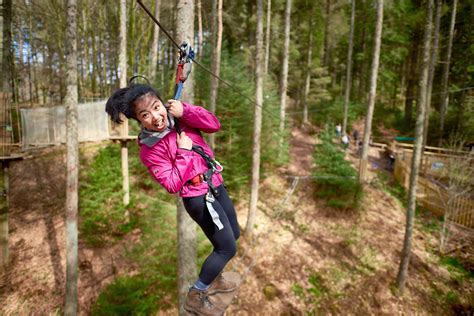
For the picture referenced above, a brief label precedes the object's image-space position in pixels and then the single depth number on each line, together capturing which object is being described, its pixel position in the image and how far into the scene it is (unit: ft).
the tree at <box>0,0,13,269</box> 18.78
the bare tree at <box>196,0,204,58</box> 38.99
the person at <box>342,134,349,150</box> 50.04
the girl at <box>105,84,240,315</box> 5.94
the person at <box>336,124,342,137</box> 55.36
